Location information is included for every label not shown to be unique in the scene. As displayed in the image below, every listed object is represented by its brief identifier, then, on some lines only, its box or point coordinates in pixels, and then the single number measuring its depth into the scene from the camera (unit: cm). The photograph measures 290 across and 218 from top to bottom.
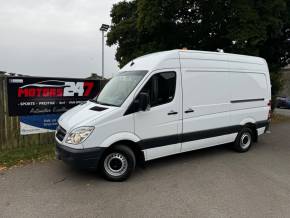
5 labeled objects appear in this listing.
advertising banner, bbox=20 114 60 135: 607
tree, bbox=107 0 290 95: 937
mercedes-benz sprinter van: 407
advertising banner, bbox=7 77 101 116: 590
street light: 1400
